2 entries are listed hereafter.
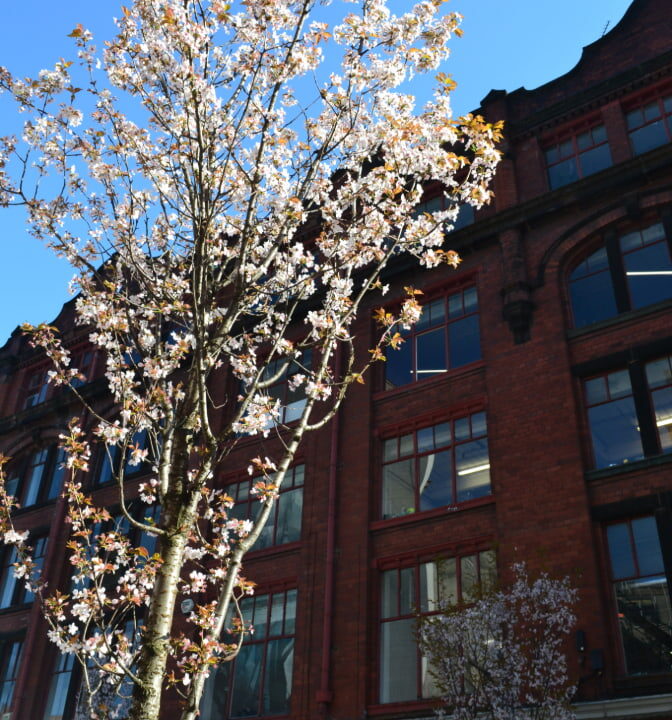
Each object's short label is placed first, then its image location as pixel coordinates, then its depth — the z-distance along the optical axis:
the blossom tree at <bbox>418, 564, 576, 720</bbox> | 13.30
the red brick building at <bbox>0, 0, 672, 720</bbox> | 15.41
